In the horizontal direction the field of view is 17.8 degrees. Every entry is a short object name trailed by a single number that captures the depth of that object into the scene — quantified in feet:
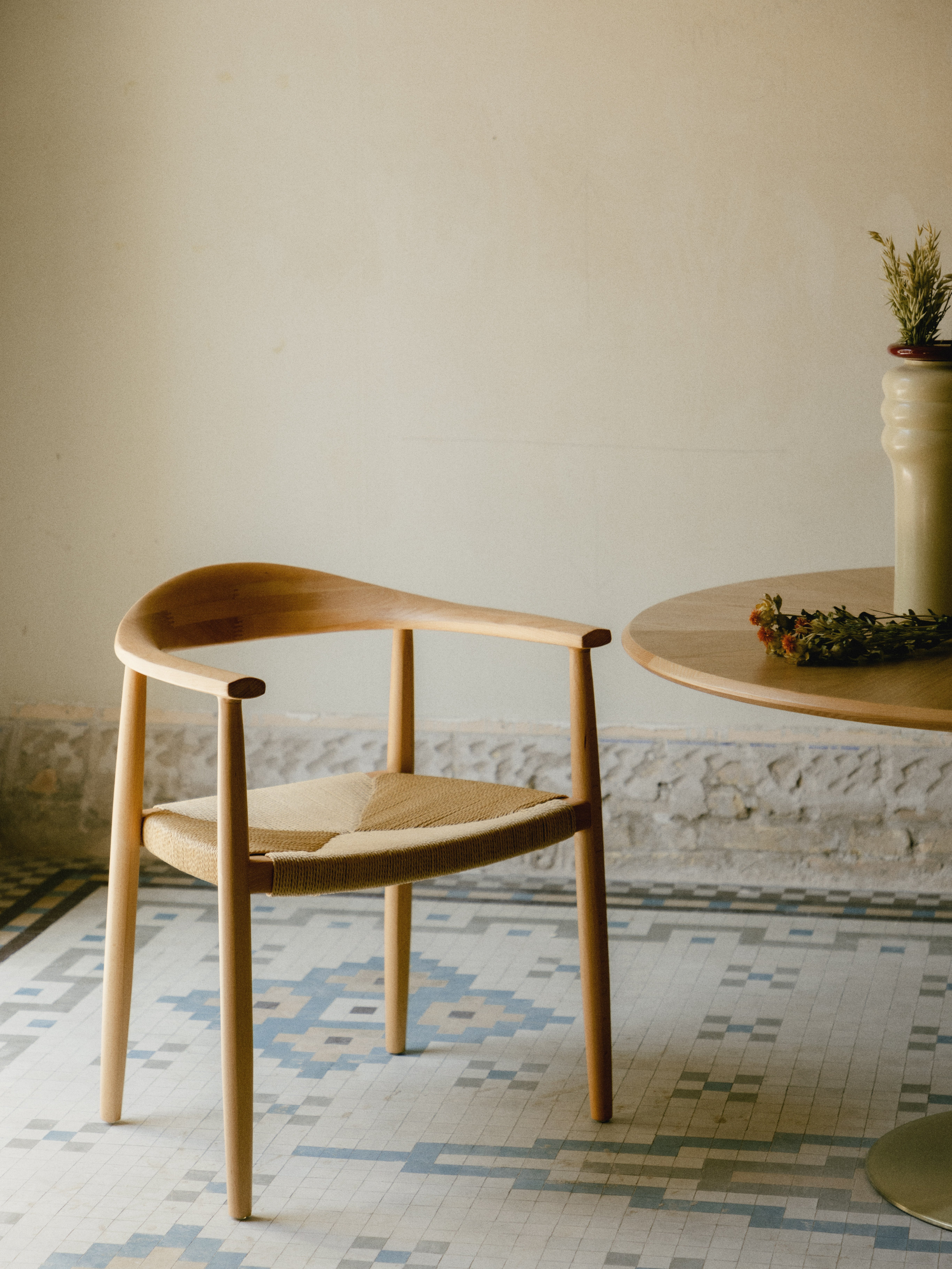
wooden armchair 12.83
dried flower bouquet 12.29
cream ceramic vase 12.62
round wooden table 11.71
